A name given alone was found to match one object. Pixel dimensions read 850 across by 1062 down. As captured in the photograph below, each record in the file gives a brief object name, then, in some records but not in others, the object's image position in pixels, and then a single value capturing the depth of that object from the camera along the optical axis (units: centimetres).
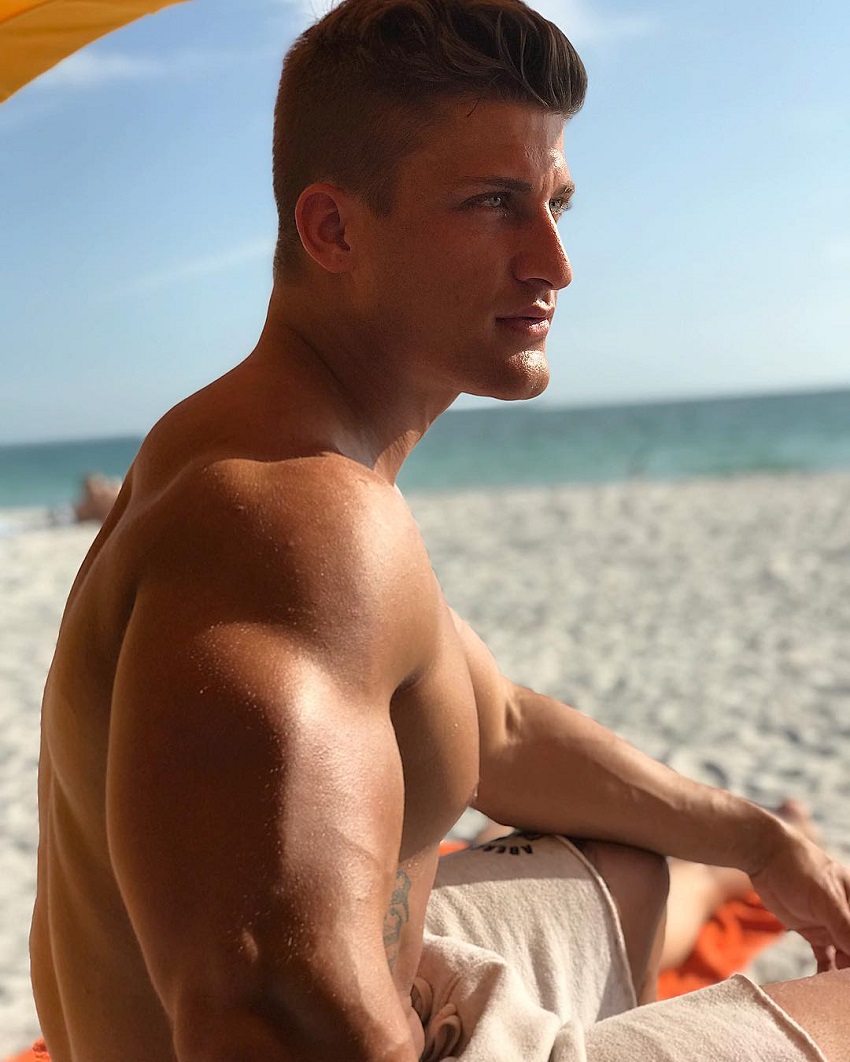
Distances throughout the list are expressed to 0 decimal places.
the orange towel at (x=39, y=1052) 182
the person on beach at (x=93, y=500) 1384
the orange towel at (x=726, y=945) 229
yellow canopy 167
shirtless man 86
